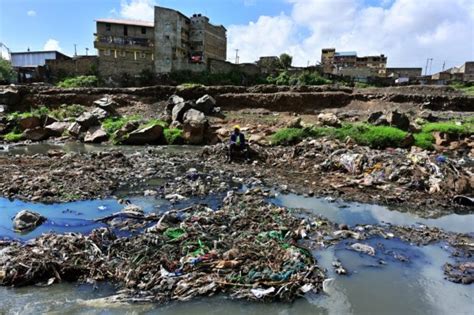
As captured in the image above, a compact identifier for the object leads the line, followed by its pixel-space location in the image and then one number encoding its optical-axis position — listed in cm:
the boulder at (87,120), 2238
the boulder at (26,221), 735
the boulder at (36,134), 2112
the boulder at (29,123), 2210
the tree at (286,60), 5426
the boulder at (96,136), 2064
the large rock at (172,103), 2378
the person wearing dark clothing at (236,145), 1455
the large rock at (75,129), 2141
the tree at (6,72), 4014
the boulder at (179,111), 2191
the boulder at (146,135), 1995
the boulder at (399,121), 1884
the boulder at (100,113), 2378
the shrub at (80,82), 3534
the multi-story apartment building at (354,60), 7188
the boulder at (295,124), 1991
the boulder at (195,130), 1977
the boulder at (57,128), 2189
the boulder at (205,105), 2470
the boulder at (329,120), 2027
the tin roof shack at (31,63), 3831
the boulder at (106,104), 2530
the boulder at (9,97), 2670
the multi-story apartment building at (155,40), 4503
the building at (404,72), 6500
